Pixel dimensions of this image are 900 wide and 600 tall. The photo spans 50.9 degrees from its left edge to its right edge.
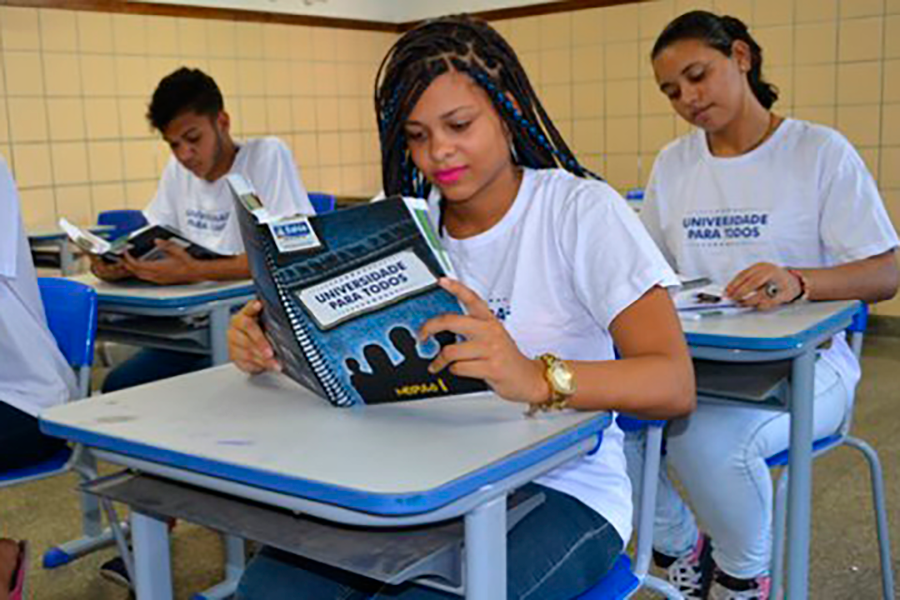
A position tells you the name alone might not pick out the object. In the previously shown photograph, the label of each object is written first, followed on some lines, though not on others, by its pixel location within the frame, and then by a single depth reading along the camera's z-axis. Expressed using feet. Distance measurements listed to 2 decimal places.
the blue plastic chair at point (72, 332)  6.16
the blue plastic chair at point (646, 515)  4.31
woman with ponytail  5.85
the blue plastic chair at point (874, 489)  5.99
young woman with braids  3.72
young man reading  9.02
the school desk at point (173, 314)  7.34
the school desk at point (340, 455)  2.91
